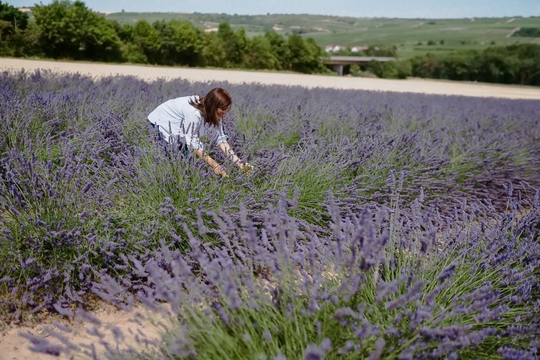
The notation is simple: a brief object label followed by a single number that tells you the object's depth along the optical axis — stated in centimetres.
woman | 315
